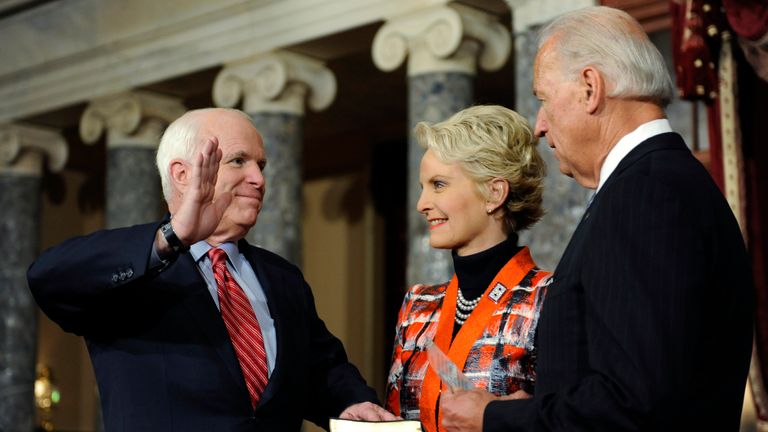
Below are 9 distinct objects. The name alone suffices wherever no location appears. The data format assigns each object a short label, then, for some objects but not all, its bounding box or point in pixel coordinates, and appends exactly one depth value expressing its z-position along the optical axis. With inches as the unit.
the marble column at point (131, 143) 427.8
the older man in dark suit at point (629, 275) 85.6
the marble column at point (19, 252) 449.7
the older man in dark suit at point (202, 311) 117.1
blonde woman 126.7
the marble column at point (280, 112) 371.2
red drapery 238.5
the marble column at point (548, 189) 286.0
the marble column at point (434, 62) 321.7
